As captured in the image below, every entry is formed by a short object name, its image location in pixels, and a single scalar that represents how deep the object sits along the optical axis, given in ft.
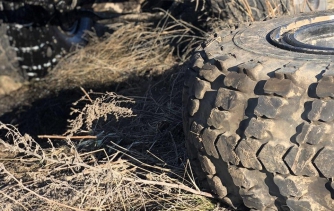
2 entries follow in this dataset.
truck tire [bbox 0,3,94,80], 16.97
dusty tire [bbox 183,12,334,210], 6.16
